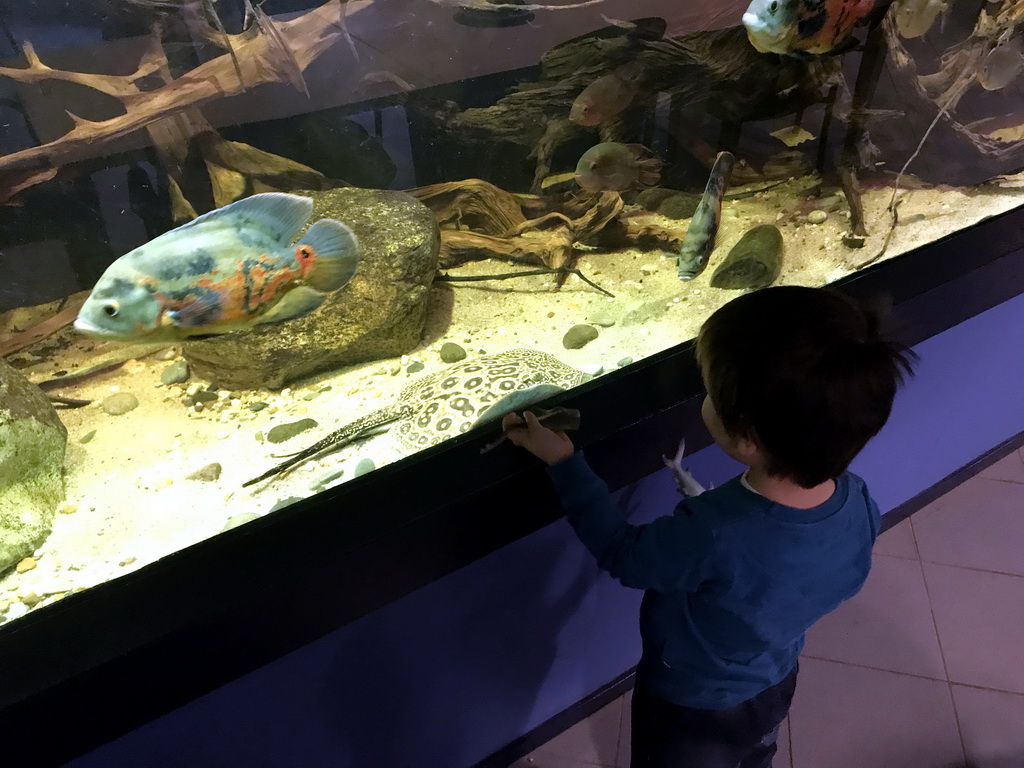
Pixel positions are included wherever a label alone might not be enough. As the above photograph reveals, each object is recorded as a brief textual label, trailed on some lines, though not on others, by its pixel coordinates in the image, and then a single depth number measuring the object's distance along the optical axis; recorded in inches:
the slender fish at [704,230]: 86.2
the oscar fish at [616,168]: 87.1
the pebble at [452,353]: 74.8
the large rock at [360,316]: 66.0
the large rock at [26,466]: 50.0
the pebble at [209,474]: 56.6
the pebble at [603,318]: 81.4
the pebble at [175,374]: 66.2
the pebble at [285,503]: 50.8
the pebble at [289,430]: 60.6
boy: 37.2
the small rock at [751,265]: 87.0
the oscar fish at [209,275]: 37.8
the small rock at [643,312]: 80.3
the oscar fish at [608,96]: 79.7
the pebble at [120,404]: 63.1
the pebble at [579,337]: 77.2
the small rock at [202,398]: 65.5
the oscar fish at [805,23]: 67.2
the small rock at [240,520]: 49.4
